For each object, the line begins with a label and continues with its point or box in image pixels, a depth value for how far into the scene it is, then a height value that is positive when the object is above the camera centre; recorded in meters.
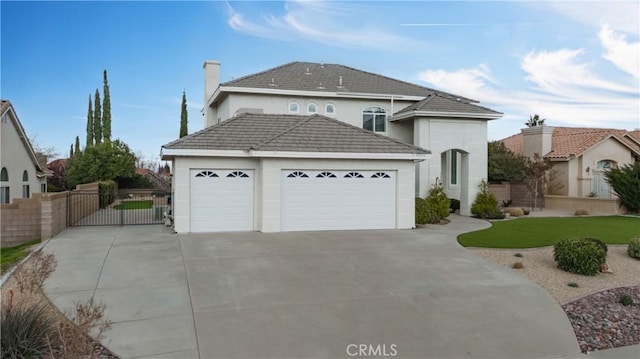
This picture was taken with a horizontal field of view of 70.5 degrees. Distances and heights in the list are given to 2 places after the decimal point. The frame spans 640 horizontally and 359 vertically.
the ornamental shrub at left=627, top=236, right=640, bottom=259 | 12.47 -2.01
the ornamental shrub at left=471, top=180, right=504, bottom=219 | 21.69 -1.47
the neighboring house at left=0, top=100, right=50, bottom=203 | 23.42 +0.79
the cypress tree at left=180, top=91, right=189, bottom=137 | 48.47 +6.22
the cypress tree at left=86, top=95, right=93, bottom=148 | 49.66 +5.29
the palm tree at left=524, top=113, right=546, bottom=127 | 58.14 +7.20
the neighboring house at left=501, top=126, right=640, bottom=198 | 28.78 +1.30
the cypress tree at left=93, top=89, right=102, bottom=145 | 48.66 +5.88
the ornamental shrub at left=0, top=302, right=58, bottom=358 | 5.57 -2.04
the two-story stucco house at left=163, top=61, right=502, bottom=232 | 15.80 +0.17
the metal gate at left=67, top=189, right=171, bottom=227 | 18.69 -1.93
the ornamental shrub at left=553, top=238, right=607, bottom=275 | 10.79 -1.95
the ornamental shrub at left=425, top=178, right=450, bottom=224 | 19.03 -1.31
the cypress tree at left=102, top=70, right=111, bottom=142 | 48.66 +6.35
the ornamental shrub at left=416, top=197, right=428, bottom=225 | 18.39 -1.53
